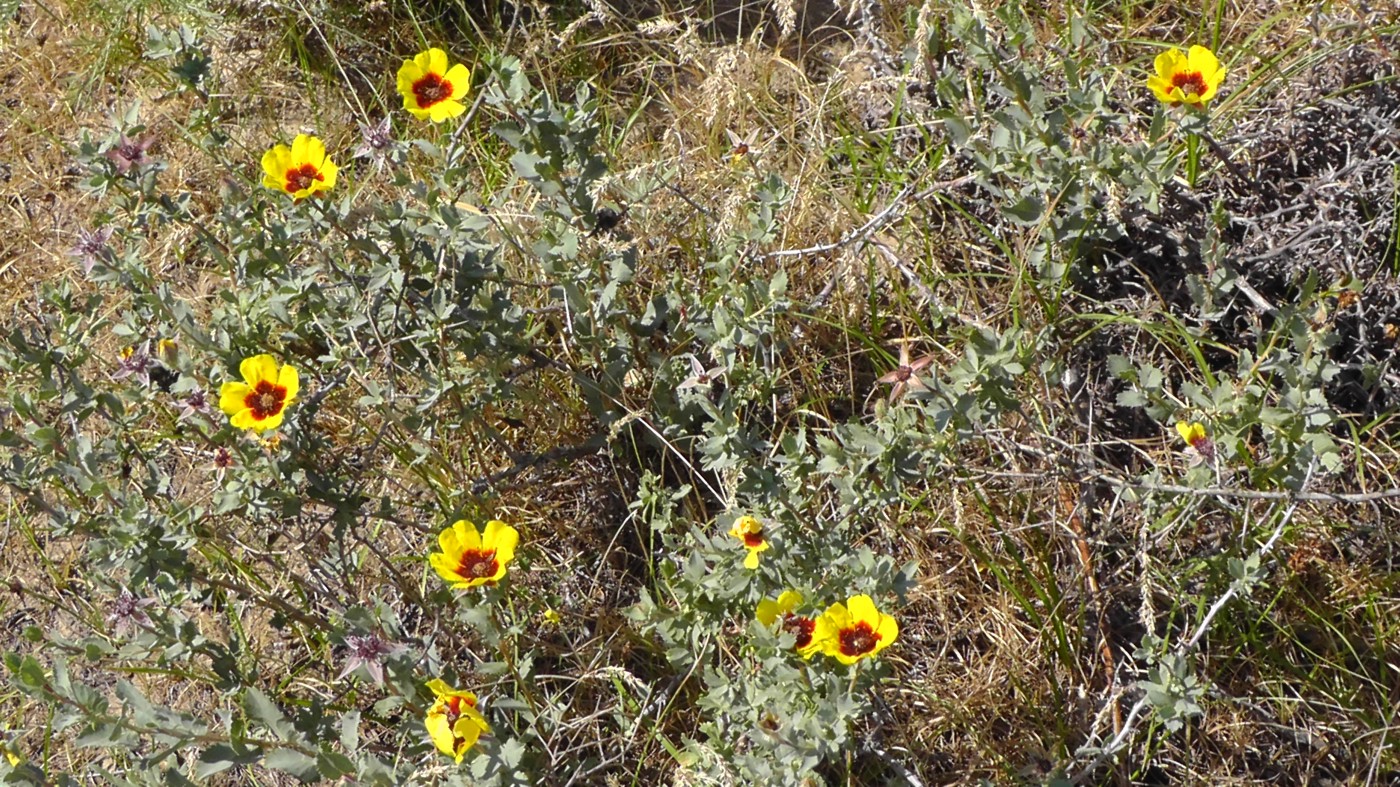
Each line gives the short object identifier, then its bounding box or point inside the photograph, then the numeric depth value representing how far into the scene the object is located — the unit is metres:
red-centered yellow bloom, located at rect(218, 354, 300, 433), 2.07
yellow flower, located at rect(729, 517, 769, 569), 2.11
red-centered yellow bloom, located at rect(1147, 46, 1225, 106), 2.27
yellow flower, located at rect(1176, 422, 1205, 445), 2.13
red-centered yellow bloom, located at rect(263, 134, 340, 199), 2.22
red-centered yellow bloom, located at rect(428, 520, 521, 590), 2.12
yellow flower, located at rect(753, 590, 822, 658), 1.98
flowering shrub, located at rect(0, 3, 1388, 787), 2.06
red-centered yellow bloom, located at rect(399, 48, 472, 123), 2.37
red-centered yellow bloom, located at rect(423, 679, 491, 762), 2.00
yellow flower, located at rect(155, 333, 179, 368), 2.23
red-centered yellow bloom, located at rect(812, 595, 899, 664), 1.90
